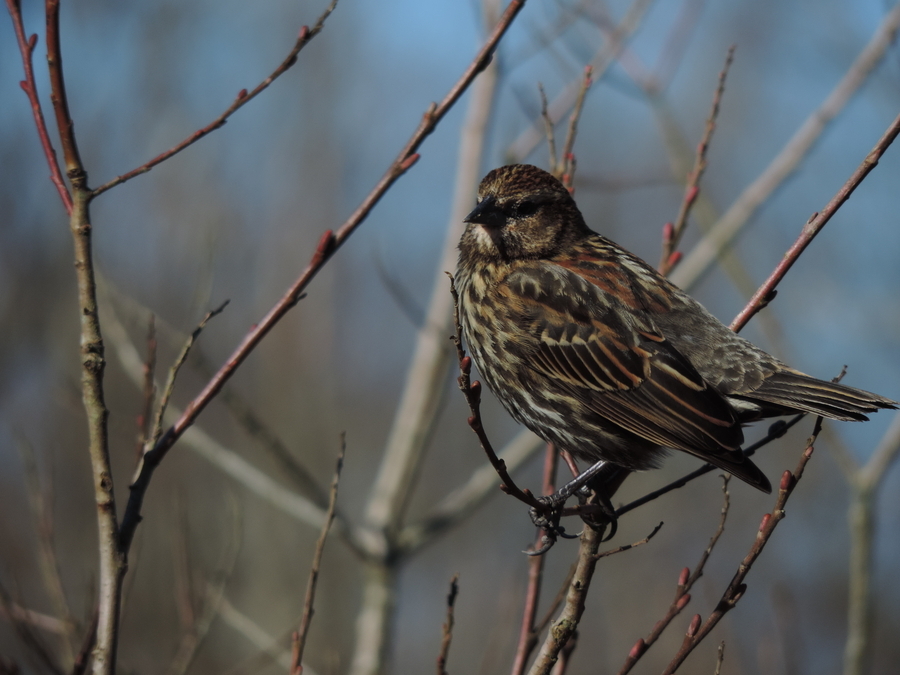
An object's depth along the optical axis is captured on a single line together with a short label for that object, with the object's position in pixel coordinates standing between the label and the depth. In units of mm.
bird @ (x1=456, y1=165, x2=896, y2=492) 6473
